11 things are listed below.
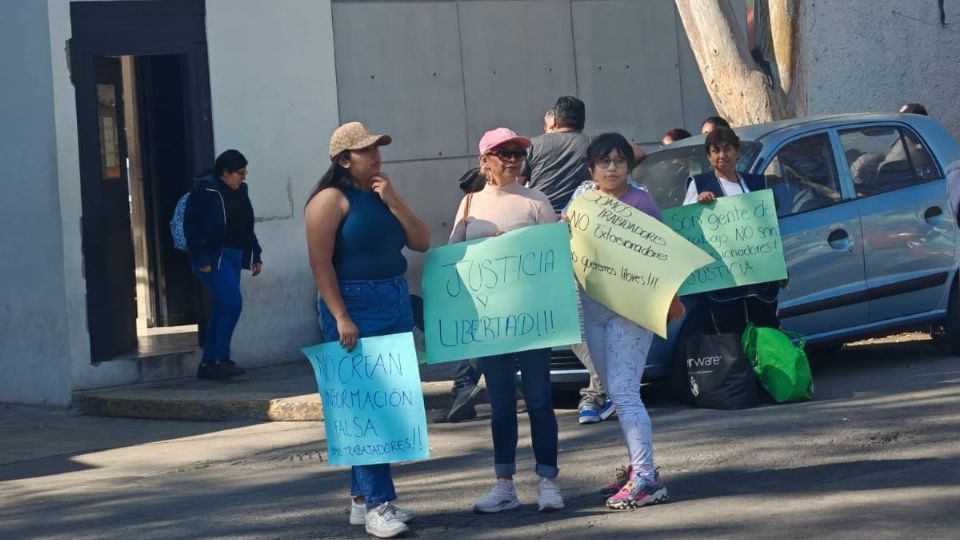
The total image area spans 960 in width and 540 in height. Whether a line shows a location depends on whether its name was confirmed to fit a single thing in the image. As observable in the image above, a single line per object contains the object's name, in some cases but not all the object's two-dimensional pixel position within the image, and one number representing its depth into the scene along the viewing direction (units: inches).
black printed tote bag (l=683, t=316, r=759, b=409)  356.2
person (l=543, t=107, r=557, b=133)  395.0
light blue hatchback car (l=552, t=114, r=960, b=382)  386.0
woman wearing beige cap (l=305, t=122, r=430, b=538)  252.8
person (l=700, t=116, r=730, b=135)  434.3
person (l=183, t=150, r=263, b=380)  465.4
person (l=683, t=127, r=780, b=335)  349.7
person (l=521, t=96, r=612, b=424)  377.4
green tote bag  353.4
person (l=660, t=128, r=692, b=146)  486.2
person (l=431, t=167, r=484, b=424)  389.4
